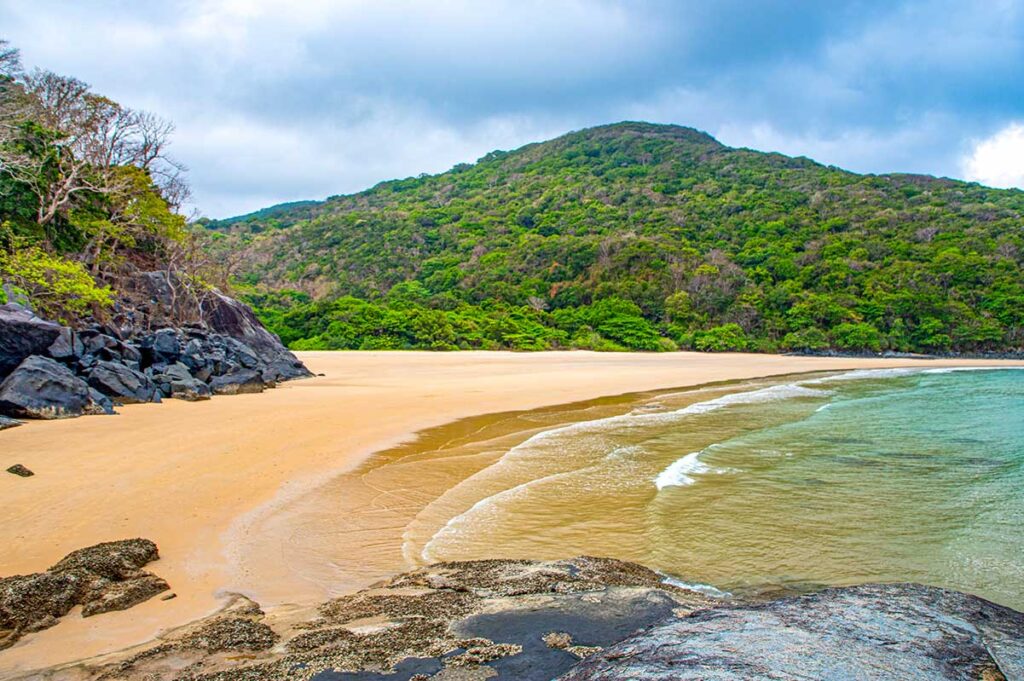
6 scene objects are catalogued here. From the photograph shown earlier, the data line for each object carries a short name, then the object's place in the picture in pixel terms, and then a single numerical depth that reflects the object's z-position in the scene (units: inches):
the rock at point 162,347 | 621.9
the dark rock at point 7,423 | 375.0
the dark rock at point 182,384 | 557.6
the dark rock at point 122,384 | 498.9
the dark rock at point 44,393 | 401.1
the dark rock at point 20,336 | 434.3
